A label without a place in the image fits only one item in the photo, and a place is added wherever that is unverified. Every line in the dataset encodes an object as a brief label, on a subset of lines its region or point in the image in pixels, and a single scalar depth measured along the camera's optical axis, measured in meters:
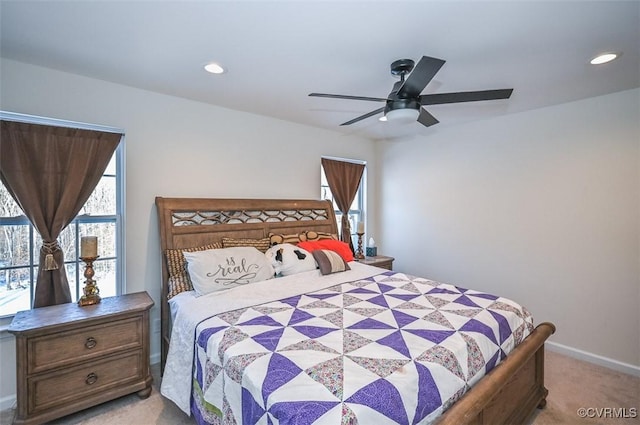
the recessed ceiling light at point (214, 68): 2.28
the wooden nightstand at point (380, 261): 3.89
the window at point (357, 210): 4.75
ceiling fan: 1.88
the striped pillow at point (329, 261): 2.97
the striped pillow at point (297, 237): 3.30
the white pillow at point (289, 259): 2.90
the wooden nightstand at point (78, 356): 1.92
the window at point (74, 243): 2.30
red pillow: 3.25
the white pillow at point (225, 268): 2.41
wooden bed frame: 1.54
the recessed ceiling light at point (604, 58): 2.11
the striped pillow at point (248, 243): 2.97
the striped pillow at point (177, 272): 2.54
